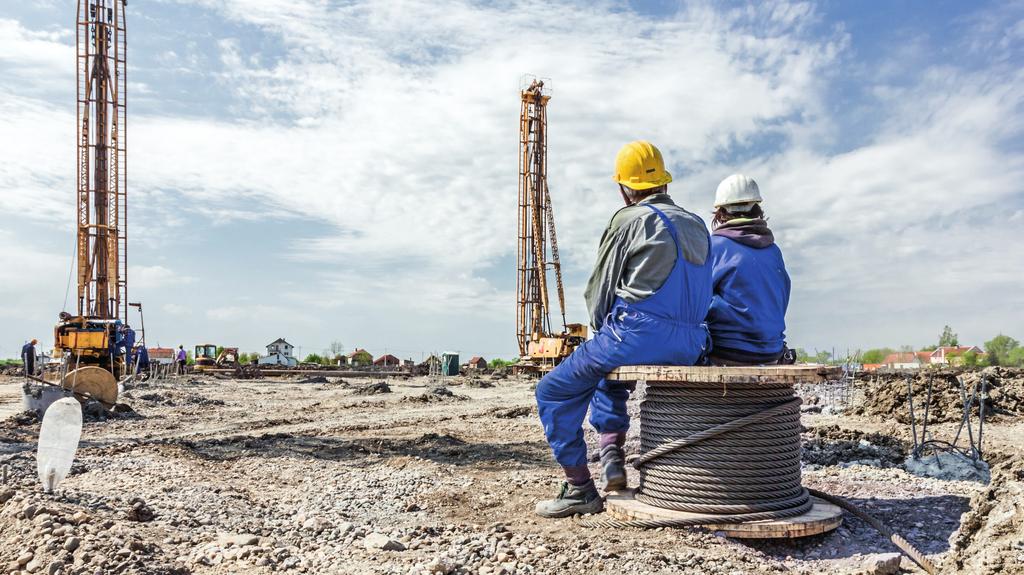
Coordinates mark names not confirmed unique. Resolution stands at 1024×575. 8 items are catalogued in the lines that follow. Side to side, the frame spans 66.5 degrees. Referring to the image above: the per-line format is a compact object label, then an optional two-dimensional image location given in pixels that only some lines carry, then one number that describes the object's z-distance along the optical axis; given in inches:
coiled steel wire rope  135.2
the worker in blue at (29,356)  683.3
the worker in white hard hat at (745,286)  151.4
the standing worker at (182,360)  1108.5
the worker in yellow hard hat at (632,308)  134.2
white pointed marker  156.2
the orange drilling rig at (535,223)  1445.6
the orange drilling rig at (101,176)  1005.8
